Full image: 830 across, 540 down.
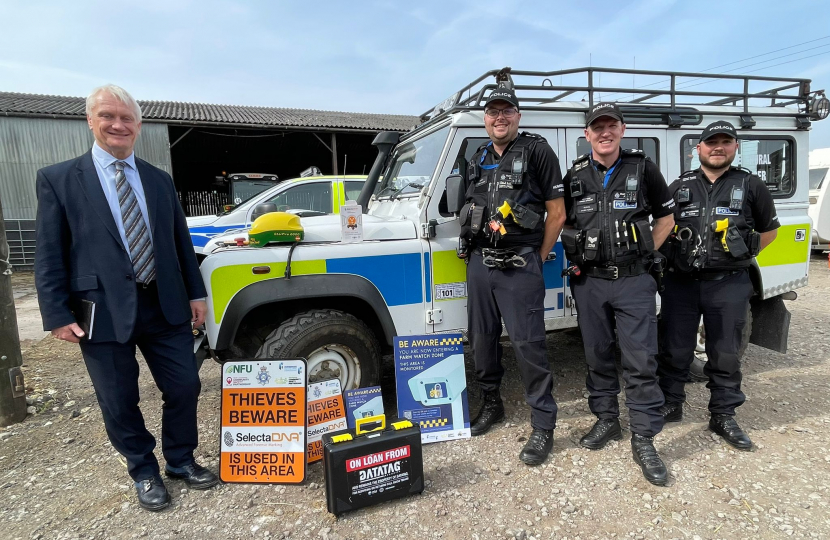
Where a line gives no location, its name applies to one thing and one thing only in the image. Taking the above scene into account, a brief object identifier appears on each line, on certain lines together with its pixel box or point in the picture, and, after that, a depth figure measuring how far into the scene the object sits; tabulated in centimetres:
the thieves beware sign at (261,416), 273
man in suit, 227
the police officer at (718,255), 293
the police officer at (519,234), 283
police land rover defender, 290
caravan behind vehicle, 1031
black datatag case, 238
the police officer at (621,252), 275
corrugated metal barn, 1259
